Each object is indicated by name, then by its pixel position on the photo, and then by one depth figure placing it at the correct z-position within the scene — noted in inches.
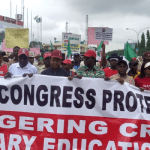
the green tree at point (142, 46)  2823.6
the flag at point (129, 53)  290.0
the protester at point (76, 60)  308.8
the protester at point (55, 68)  155.4
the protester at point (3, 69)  177.6
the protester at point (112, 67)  195.5
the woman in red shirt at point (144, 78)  148.6
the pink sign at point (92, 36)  300.5
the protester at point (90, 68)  159.3
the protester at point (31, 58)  248.4
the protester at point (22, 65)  177.9
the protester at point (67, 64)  221.0
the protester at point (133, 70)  228.2
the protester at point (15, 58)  227.9
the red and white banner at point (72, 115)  132.6
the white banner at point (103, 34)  297.0
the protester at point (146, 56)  195.0
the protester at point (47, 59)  212.7
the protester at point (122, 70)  160.8
